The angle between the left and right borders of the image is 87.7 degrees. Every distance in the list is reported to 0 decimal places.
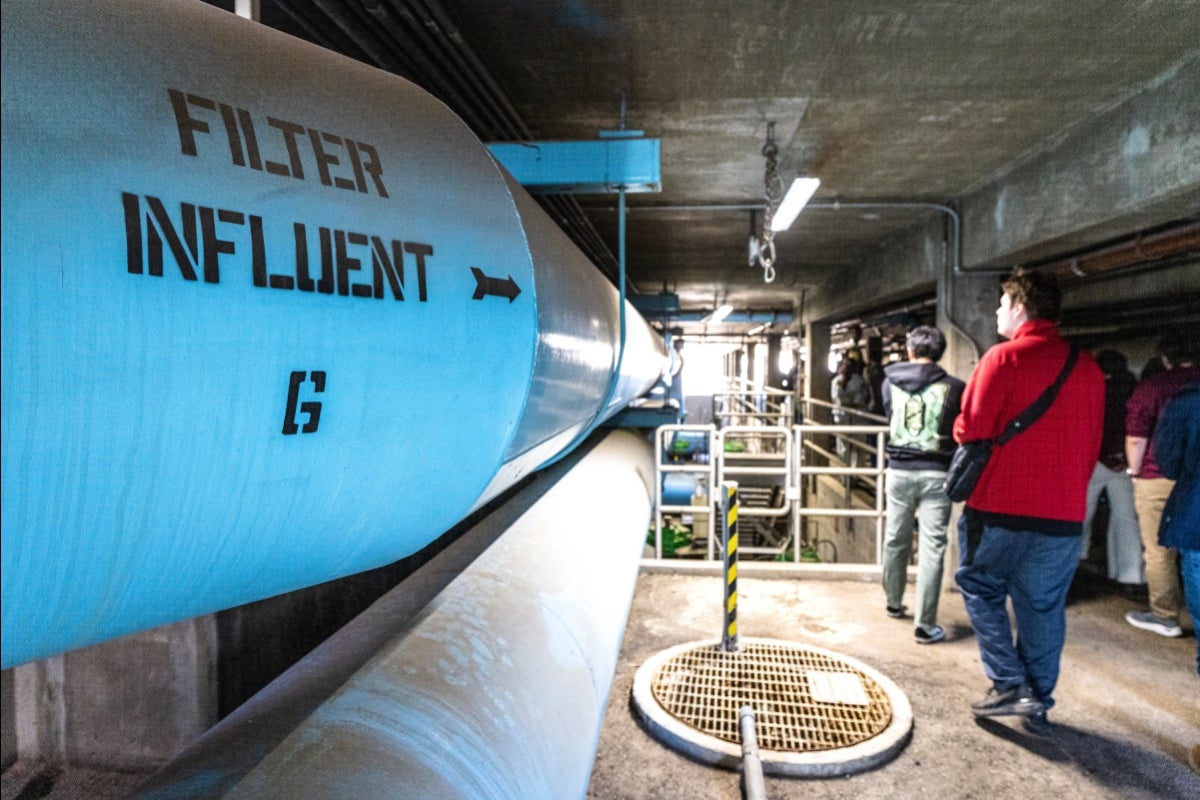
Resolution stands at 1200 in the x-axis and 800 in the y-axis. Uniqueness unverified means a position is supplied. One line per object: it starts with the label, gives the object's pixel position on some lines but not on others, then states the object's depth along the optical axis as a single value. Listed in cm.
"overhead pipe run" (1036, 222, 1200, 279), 322
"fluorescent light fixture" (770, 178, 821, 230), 329
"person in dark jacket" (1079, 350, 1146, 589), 403
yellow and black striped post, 325
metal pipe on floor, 223
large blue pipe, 48
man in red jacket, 253
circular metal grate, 255
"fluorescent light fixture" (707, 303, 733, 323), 916
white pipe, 96
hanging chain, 374
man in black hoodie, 361
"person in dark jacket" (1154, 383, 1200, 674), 253
